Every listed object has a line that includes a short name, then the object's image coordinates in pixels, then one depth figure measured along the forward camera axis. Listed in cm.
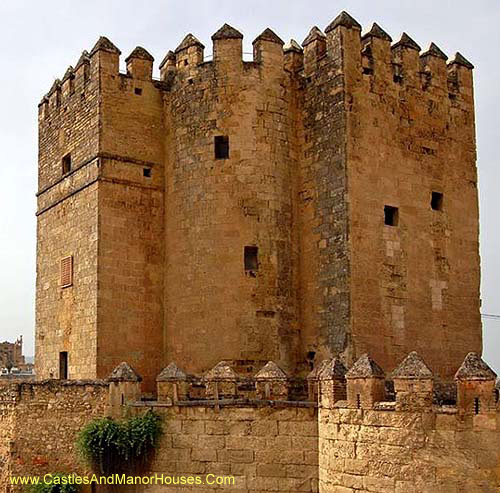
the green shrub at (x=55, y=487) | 1744
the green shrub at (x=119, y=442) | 1677
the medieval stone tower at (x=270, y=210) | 1958
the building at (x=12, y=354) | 5168
